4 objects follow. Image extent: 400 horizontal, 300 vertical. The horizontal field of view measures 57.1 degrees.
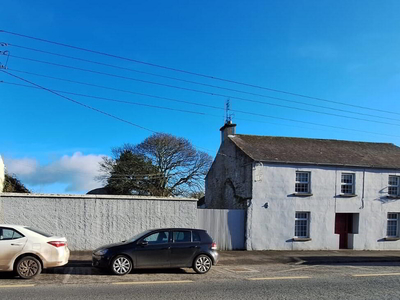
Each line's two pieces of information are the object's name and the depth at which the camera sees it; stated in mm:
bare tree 44219
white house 19297
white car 9594
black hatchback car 10531
